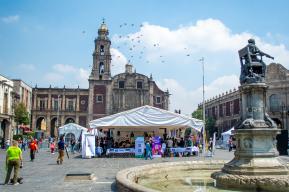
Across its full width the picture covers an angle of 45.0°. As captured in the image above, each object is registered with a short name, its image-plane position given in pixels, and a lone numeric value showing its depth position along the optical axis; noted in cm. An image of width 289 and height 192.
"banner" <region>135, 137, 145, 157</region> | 2166
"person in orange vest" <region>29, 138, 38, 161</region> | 1881
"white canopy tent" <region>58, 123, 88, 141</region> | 3381
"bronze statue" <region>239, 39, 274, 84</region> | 884
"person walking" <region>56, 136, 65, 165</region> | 1739
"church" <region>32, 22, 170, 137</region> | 6356
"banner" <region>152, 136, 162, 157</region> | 2198
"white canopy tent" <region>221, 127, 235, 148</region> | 3735
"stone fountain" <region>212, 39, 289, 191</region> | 776
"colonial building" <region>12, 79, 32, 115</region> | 5334
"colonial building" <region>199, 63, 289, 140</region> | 4838
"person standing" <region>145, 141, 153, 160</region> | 1995
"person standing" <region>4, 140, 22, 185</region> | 994
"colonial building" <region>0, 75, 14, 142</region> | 4153
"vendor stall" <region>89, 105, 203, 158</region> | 2144
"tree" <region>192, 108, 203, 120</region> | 7350
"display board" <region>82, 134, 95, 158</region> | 2158
